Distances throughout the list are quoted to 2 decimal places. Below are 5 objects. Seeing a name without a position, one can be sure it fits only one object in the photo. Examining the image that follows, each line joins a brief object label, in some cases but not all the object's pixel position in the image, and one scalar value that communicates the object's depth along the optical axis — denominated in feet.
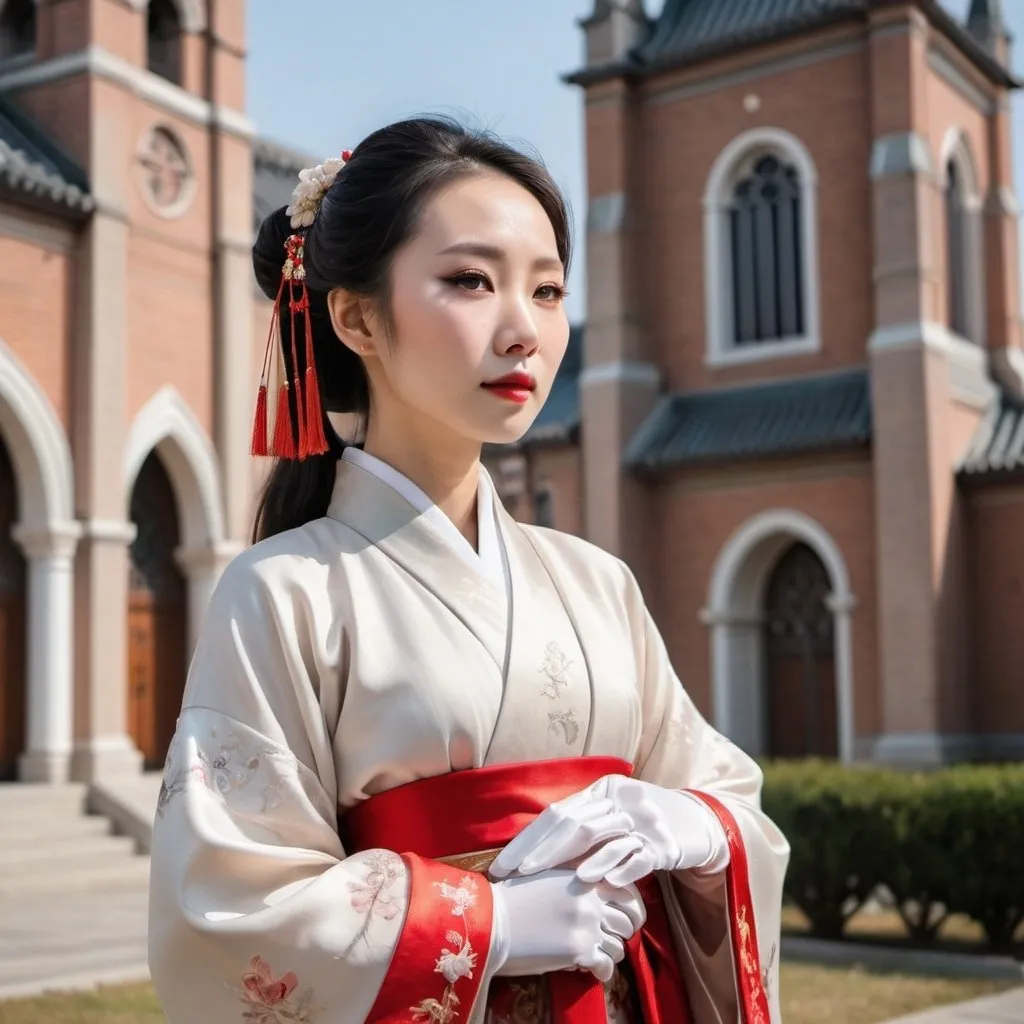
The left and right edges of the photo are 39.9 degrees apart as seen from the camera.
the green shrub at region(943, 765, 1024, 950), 26.63
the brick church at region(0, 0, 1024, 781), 47.50
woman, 6.32
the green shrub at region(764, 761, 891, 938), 27.81
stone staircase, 25.34
